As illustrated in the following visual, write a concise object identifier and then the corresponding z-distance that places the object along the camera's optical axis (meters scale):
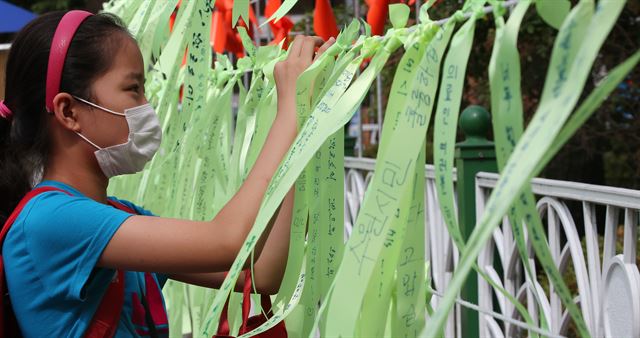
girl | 2.19
